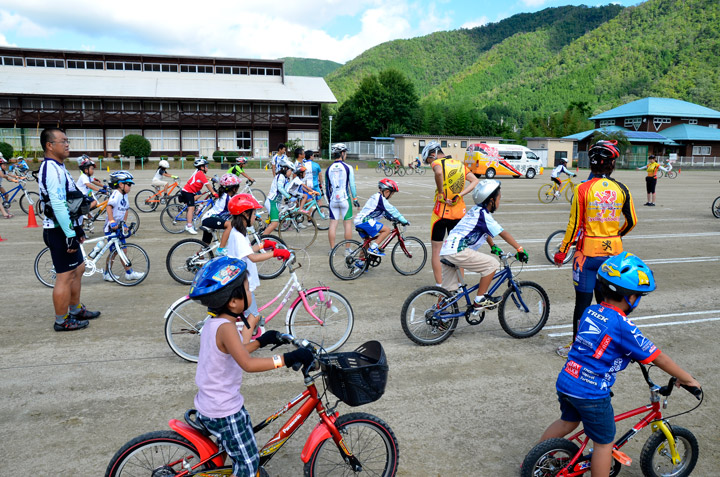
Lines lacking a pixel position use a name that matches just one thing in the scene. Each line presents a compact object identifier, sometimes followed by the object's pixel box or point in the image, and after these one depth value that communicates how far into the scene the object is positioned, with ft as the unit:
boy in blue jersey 9.82
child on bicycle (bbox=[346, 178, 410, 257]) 27.48
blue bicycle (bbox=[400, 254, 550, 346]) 18.56
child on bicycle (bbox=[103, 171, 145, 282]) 26.32
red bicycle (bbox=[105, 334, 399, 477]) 9.12
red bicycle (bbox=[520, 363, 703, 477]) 10.27
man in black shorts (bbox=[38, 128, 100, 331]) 18.78
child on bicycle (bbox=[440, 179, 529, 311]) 18.94
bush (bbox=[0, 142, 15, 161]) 122.93
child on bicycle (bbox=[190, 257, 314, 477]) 9.05
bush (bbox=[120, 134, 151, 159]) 136.05
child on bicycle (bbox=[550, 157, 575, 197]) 62.54
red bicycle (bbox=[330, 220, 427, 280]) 28.22
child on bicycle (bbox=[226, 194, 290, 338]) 17.56
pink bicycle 17.52
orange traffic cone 43.42
